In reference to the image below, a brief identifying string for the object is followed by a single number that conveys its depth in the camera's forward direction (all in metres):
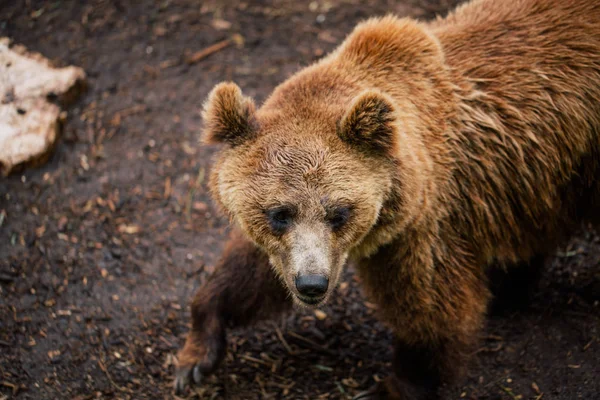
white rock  13.13
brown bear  8.22
